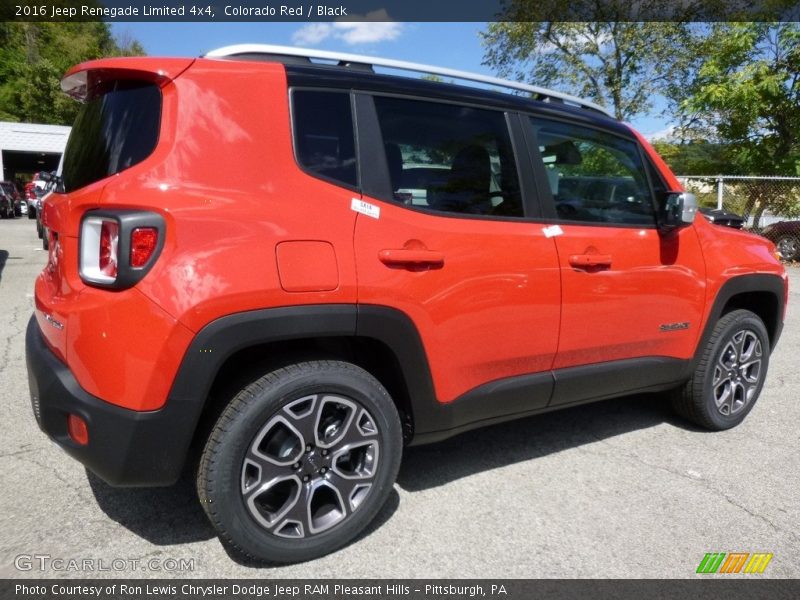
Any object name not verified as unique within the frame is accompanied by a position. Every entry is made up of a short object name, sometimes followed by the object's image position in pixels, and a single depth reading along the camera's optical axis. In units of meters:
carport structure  35.97
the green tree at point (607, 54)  21.15
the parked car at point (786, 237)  13.60
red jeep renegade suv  2.06
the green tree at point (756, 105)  14.09
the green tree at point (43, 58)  43.91
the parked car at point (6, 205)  24.33
